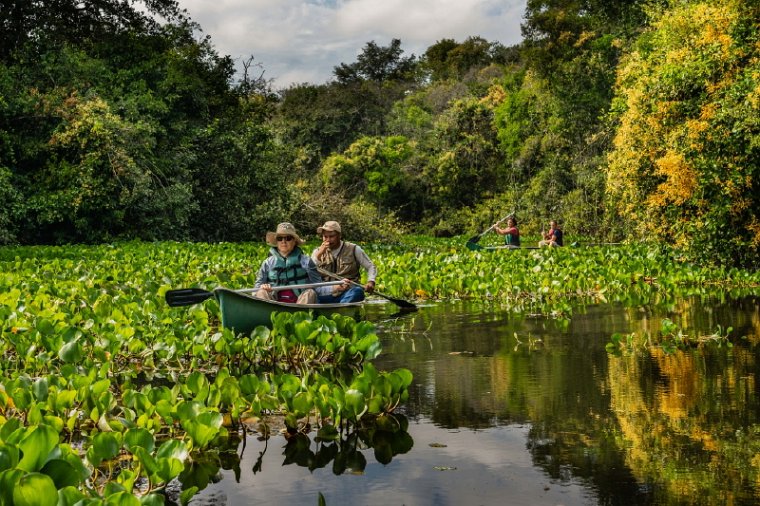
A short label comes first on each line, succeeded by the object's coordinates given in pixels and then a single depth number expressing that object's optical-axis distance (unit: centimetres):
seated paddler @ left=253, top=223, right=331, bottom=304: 888
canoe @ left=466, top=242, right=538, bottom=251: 2079
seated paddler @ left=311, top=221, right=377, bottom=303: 1007
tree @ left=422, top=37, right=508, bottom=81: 5212
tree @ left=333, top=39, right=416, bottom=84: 6203
